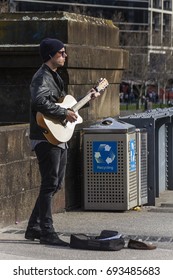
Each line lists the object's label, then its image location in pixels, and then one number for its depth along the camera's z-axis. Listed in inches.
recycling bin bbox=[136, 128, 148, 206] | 430.6
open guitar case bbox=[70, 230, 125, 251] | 309.7
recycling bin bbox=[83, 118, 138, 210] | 411.5
